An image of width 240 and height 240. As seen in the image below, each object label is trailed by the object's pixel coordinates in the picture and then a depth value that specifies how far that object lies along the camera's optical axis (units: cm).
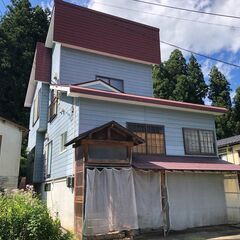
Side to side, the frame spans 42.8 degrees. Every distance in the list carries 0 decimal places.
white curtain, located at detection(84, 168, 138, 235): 1048
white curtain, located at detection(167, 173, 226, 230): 1291
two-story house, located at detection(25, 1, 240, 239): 1109
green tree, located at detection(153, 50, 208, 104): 3428
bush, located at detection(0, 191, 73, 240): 732
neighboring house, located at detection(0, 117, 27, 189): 1630
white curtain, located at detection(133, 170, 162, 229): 1188
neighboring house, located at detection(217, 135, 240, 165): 2112
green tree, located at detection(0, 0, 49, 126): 3200
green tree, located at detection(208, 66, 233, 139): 3103
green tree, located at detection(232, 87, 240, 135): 3089
